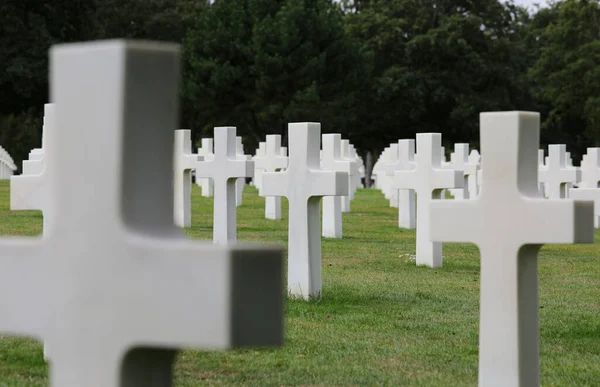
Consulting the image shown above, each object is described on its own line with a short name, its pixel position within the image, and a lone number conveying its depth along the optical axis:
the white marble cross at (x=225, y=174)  13.98
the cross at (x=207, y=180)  24.08
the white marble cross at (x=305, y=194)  10.41
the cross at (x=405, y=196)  17.92
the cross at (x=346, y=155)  24.66
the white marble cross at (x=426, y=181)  13.16
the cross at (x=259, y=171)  25.58
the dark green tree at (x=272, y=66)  47.53
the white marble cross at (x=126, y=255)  2.47
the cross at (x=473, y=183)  23.25
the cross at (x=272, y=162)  20.06
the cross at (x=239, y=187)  22.24
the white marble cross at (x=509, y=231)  5.12
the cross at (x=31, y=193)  6.43
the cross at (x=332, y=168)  16.86
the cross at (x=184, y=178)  18.72
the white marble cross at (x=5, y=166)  35.72
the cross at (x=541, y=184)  24.62
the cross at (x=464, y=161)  21.15
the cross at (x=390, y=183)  27.61
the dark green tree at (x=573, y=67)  52.78
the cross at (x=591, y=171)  21.23
